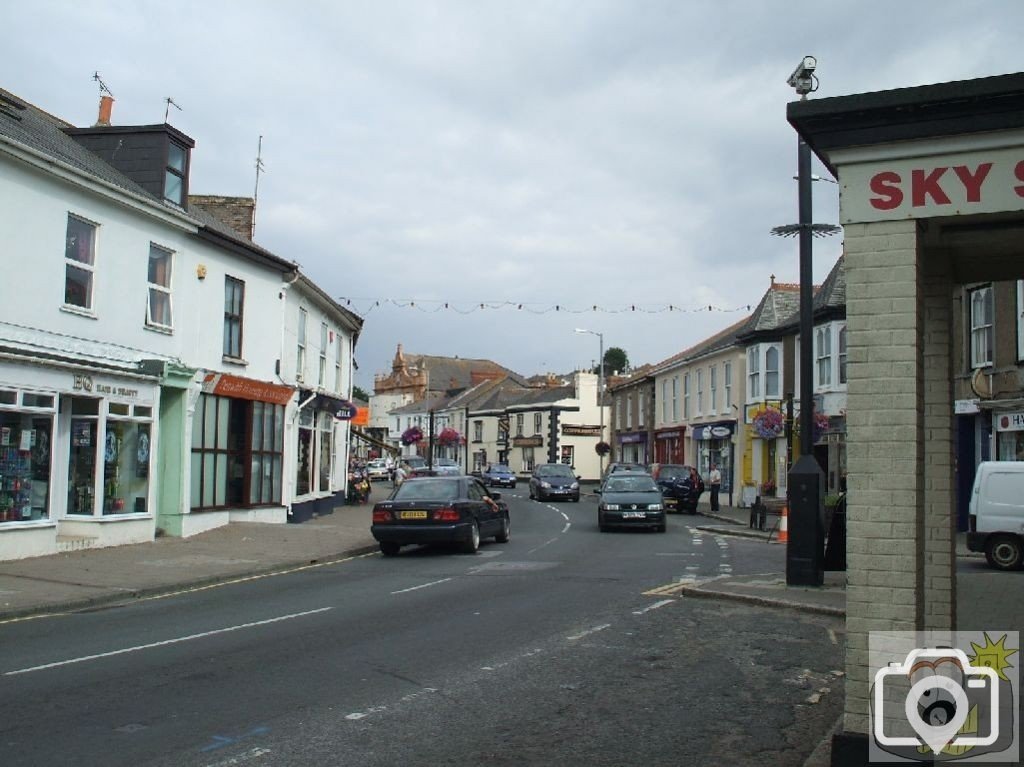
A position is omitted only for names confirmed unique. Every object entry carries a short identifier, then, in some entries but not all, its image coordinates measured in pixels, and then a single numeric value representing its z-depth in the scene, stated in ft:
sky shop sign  17.15
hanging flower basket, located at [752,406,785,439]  88.89
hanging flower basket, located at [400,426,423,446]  141.71
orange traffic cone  70.74
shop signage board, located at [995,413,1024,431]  74.38
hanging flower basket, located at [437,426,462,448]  210.59
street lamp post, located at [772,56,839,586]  40.70
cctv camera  40.47
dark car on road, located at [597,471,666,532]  80.74
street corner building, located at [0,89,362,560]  51.11
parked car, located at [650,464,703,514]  114.11
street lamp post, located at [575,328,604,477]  171.01
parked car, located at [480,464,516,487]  187.21
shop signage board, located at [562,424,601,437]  244.01
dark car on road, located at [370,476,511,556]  59.82
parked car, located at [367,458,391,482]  218.69
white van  54.34
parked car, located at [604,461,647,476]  119.79
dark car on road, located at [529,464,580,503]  139.64
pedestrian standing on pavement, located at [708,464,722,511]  119.24
